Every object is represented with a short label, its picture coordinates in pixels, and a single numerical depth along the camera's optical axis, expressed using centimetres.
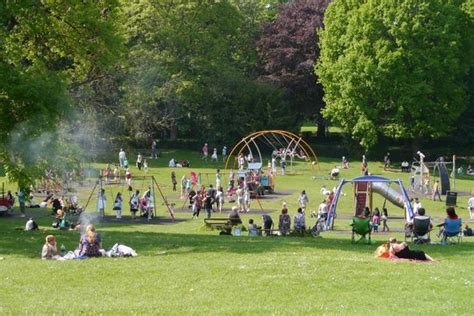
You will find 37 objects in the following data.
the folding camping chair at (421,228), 2377
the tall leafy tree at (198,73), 6819
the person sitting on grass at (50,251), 2041
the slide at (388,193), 3994
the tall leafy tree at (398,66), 6328
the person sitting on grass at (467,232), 2939
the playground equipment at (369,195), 3359
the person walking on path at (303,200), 4128
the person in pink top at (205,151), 6725
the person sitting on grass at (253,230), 2862
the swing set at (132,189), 3807
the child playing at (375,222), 3148
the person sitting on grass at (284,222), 2823
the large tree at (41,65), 2486
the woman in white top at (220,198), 4171
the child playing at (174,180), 5038
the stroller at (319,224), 2904
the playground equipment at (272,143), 6894
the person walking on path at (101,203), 3750
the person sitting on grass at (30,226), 2936
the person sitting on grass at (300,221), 2906
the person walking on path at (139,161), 5915
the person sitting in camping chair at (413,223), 2370
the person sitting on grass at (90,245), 2048
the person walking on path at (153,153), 6628
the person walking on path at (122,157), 5740
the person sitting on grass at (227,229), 2902
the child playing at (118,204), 3694
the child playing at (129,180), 4759
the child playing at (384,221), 3173
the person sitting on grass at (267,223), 3025
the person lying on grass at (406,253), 1944
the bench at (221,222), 3128
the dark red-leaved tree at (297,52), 7400
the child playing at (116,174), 5091
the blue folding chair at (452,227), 2392
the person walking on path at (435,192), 4503
